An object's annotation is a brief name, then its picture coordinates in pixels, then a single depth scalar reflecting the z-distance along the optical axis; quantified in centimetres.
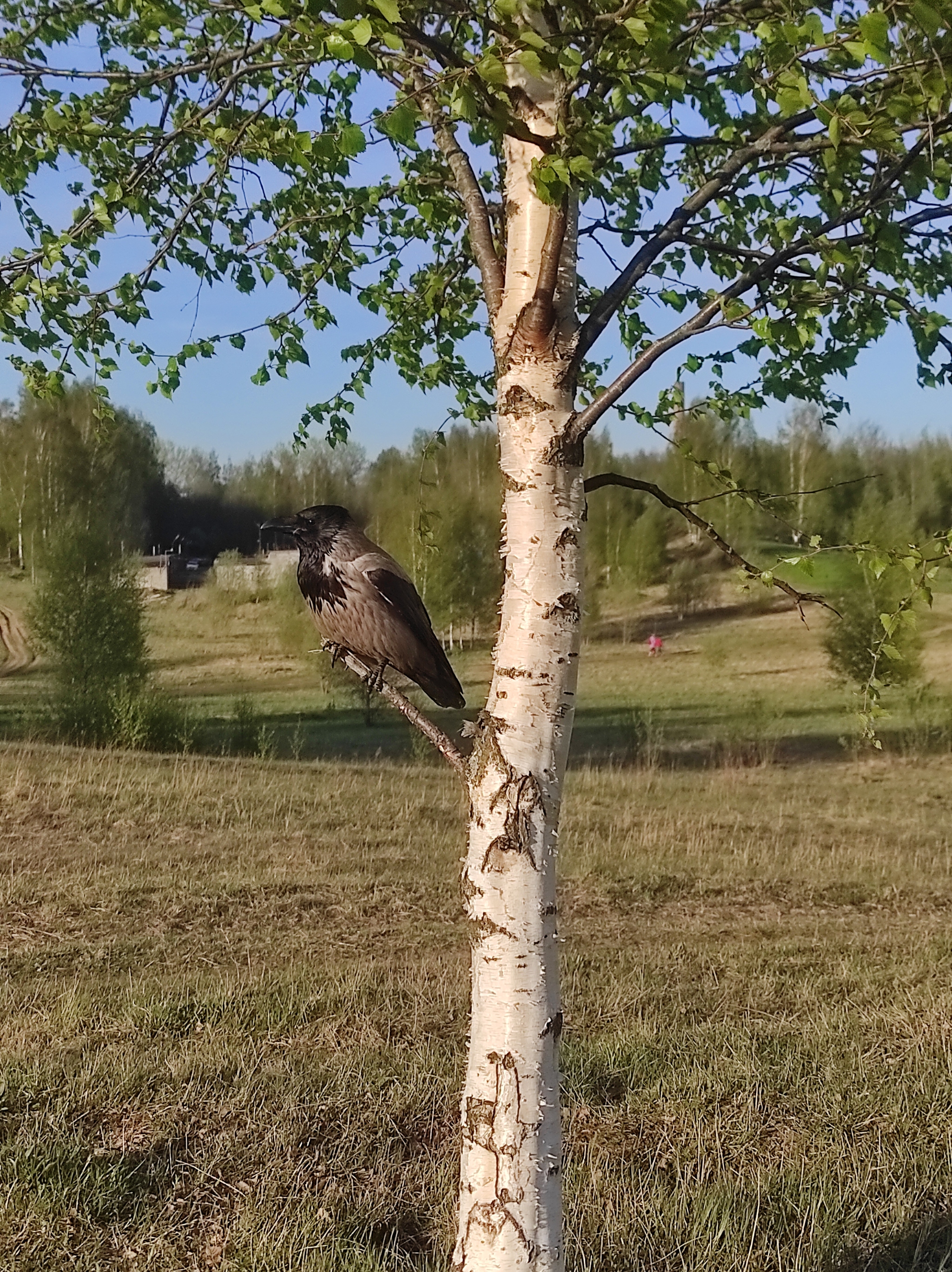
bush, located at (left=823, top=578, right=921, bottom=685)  1661
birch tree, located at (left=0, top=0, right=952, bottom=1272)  151
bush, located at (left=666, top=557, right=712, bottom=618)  2255
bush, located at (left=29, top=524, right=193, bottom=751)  1680
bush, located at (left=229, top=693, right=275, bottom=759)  1689
